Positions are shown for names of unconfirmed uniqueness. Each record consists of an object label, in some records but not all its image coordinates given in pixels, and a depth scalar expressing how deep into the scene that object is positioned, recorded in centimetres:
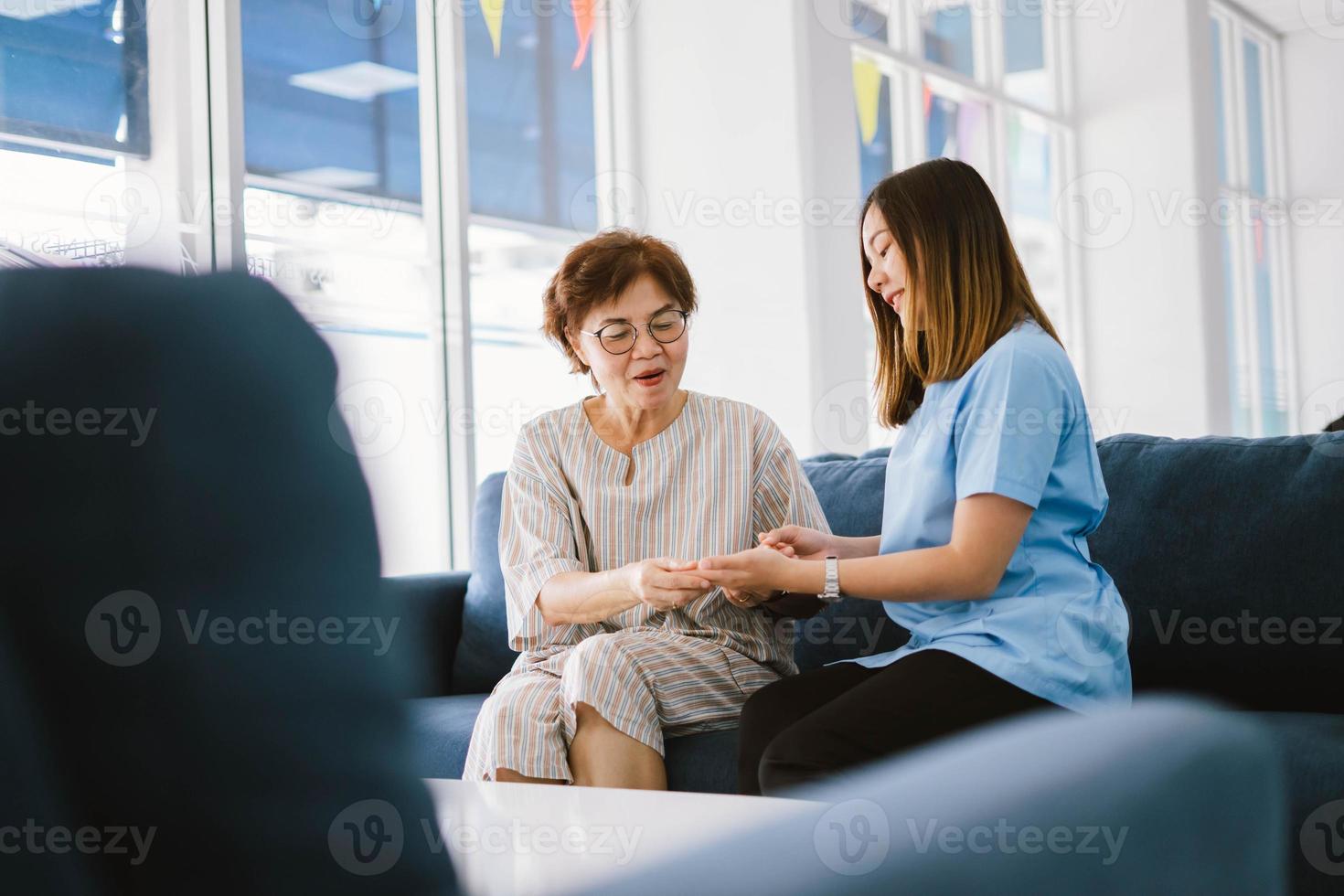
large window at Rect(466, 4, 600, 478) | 400
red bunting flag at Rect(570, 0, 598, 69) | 455
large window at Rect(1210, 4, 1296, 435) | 854
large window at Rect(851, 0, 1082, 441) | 597
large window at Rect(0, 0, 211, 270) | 257
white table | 85
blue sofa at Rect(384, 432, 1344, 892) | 192
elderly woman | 189
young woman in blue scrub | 159
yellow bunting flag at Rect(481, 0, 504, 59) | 410
